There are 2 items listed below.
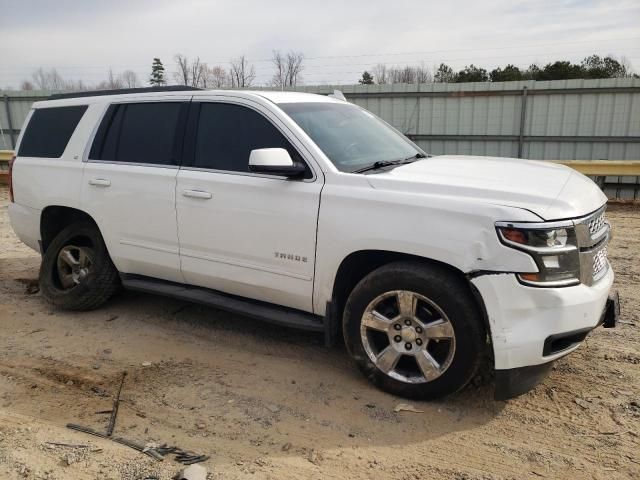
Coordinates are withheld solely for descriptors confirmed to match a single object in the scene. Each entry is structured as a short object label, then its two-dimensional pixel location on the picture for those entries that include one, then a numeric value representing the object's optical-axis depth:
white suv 3.01
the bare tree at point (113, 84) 28.12
